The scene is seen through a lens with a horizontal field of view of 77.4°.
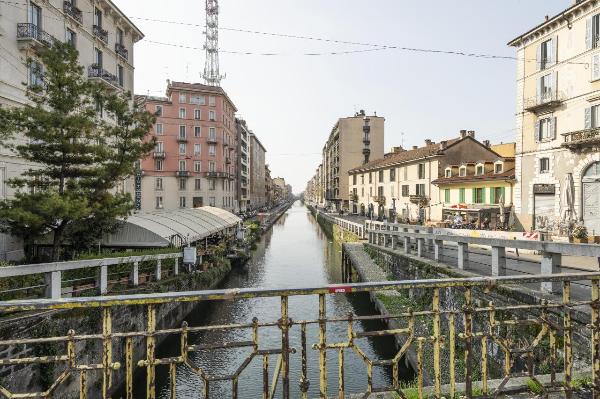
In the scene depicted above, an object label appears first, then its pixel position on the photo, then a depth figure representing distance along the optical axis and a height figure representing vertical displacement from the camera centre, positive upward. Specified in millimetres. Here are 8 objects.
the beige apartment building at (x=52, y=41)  16766 +9001
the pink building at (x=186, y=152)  58094 +7442
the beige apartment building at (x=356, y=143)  84875 +12847
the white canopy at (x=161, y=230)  19016 -1807
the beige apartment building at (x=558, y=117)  25234 +6269
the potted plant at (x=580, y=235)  19483 -1815
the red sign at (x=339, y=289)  3305 -803
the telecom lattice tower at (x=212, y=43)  71938 +30505
